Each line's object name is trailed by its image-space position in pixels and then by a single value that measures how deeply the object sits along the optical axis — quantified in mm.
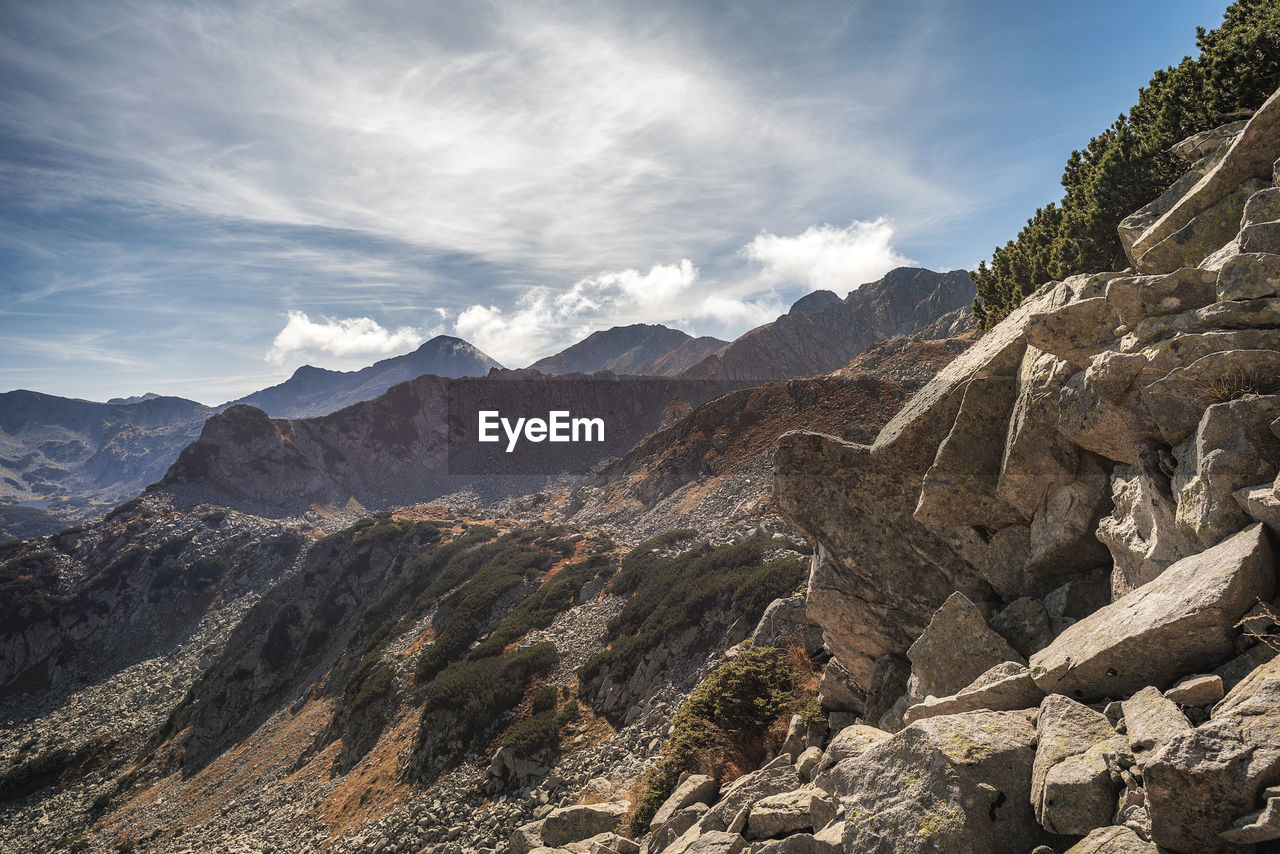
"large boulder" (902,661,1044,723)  7301
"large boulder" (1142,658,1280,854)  4090
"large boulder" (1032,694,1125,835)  5160
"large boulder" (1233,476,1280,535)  5961
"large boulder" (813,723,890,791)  9539
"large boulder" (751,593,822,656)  21188
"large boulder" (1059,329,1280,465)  7203
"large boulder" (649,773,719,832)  14148
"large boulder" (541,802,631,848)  16938
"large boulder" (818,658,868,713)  14555
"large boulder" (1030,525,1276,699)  5695
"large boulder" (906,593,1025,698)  9648
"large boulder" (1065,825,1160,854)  4570
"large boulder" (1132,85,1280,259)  9328
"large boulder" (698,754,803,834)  10977
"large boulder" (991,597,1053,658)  9430
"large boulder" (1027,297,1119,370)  9195
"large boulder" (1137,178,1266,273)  9164
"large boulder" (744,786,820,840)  9086
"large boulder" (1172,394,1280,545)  6465
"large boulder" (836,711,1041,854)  5820
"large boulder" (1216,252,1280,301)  7383
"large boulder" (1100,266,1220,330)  8305
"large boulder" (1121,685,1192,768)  5043
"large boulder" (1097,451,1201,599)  7431
